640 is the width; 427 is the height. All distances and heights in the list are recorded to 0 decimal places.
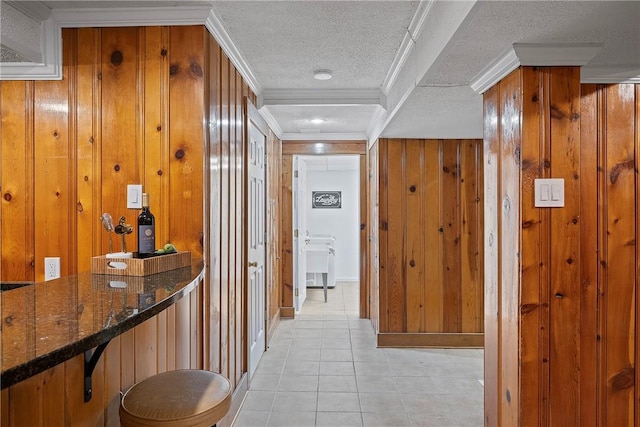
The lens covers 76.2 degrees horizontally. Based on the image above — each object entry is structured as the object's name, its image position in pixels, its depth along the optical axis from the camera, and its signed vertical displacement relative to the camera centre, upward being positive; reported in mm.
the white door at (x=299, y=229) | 5223 -206
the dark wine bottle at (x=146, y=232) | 1671 -70
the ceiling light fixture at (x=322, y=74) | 2889 +1004
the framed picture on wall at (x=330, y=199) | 8203 +289
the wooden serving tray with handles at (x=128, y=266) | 1506 -190
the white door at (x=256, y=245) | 3273 -268
